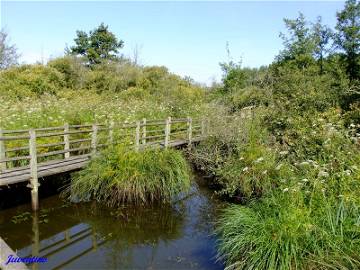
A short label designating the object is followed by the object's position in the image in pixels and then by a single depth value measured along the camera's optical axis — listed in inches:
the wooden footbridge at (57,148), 284.2
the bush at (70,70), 985.5
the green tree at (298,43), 705.6
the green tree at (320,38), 720.3
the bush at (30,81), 710.5
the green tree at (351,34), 650.3
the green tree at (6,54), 1009.9
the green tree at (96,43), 1249.4
